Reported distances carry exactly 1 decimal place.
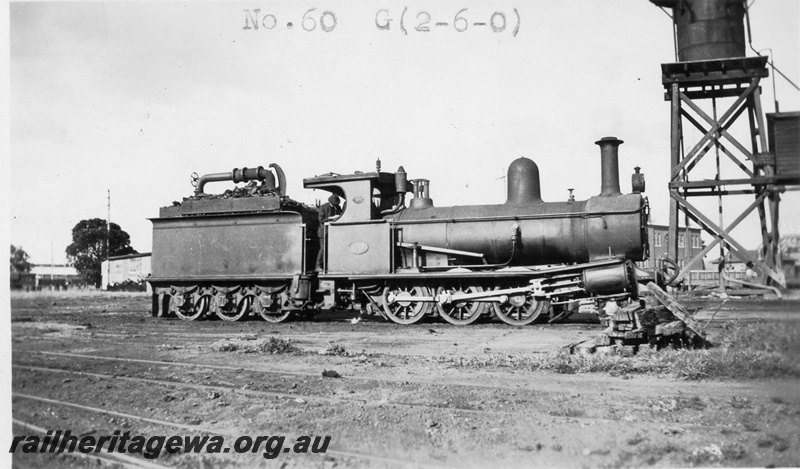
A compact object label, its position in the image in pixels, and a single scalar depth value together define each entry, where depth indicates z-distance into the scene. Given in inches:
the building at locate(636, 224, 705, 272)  1675.7
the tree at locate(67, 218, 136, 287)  1756.9
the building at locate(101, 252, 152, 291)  1583.4
